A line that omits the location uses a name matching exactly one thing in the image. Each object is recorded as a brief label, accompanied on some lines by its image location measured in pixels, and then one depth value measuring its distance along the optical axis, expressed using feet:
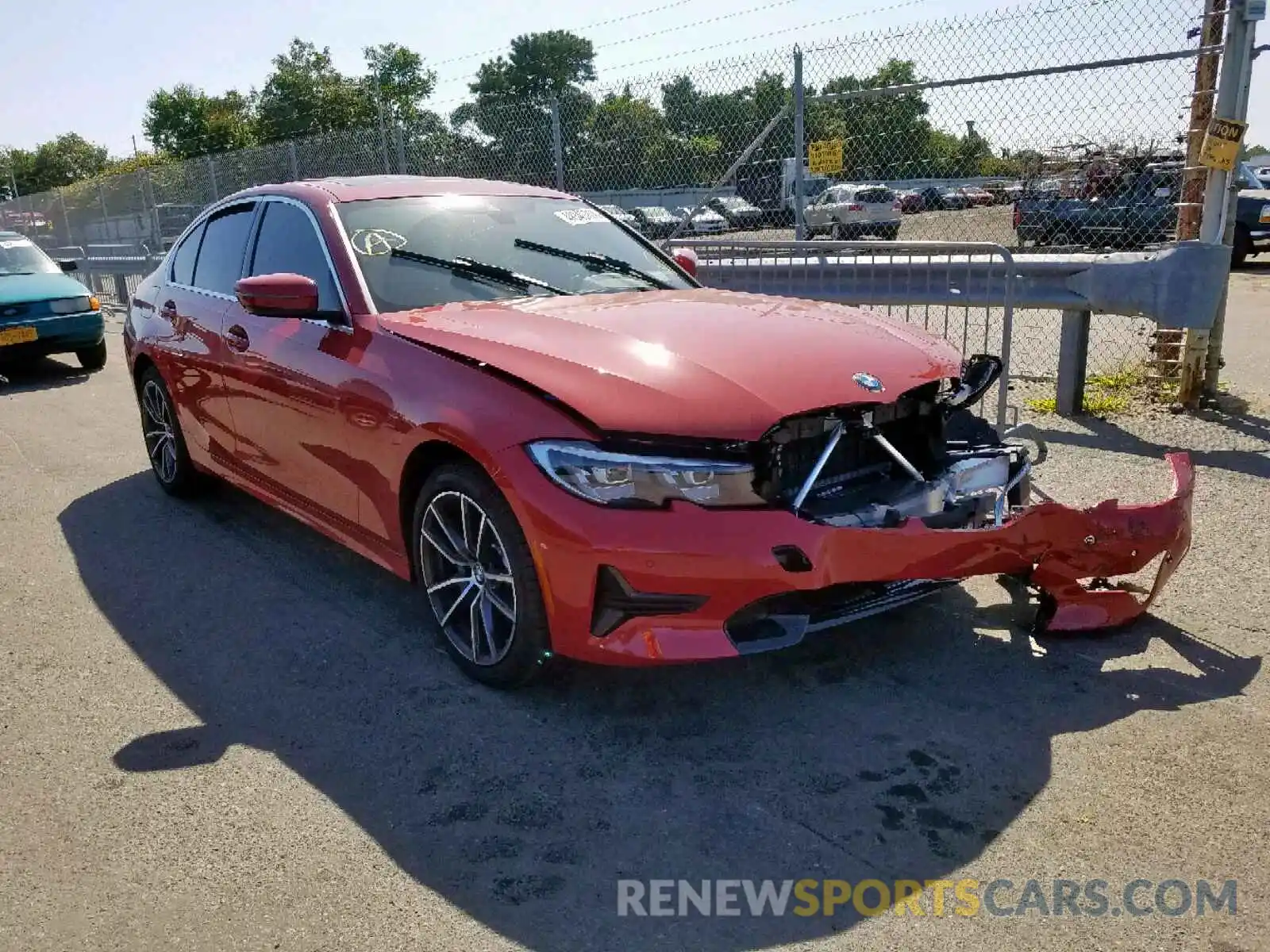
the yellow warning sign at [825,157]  27.02
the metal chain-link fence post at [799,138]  26.55
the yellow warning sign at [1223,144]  20.70
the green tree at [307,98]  185.16
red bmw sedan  10.02
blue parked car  33.63
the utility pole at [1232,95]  20.58
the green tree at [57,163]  295.07
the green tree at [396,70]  203.04
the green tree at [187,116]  251.19
